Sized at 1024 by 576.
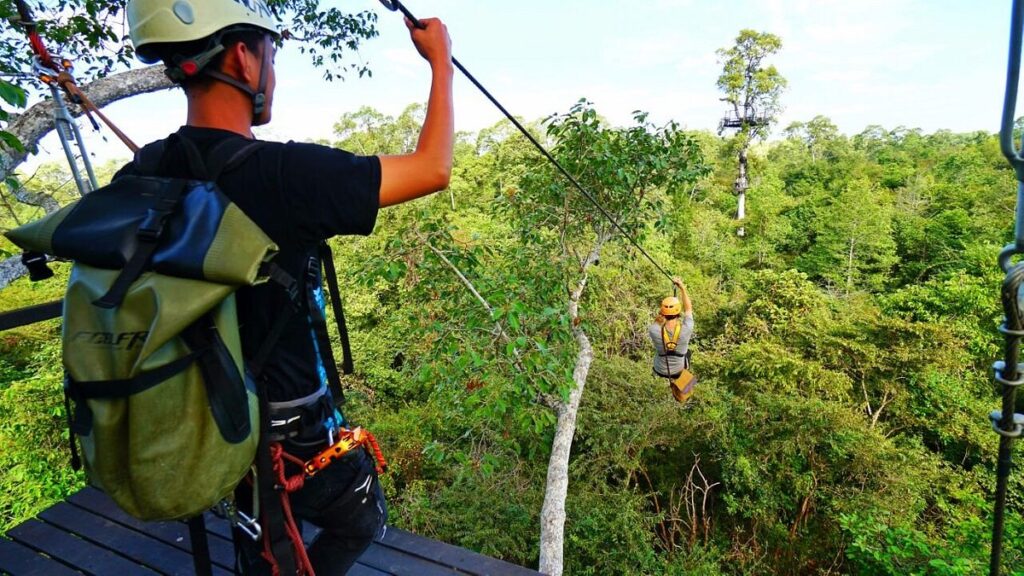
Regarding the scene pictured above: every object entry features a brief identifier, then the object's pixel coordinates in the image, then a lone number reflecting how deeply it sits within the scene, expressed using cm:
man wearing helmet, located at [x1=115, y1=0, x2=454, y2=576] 91
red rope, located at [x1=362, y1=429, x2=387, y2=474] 139
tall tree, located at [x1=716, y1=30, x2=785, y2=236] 2320
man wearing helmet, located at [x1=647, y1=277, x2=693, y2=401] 544
